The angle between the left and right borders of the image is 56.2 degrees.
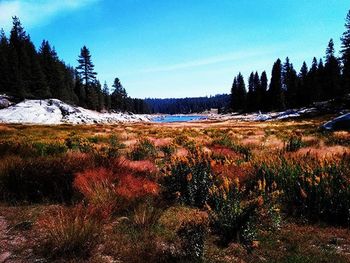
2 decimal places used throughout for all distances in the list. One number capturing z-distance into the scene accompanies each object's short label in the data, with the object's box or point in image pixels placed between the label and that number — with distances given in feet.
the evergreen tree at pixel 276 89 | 287.30
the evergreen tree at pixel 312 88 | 258.98
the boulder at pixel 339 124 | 82.33
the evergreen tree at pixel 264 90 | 314.90
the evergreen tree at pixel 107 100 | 386.83
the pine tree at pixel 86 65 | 287.28
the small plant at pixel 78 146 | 44.45
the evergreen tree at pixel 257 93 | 321.32
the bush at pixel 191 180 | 21.99
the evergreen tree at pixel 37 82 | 246.27
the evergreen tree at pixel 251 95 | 335.47
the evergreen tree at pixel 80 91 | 337.41
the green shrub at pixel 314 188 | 19.43
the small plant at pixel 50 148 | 40.28
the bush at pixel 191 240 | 13.67
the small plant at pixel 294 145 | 46.21
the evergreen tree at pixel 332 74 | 246.27
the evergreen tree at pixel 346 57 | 212.23
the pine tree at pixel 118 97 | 409.28
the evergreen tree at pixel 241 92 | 365.90
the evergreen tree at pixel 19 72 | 228.02
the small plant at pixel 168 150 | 44.29
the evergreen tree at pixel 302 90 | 270.67
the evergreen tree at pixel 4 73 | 231.71
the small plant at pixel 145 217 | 16.89
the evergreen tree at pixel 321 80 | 261.24
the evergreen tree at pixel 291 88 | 288.51
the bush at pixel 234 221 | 15.94
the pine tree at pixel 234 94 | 386.52
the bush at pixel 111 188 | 19.29
